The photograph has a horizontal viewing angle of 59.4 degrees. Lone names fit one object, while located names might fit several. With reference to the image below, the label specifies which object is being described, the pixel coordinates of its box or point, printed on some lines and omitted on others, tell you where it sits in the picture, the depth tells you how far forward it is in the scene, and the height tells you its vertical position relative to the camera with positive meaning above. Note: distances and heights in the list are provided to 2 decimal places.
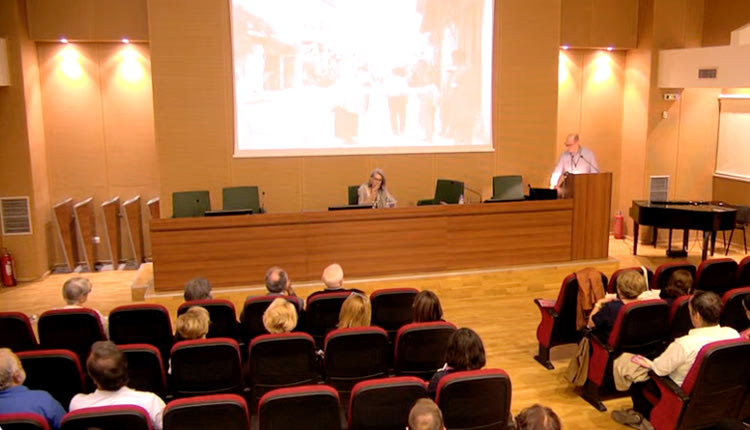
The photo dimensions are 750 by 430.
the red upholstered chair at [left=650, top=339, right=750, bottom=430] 3.87 -1.60
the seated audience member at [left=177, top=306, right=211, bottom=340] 4.11 -1.20
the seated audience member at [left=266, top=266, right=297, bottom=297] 5.12 -1.16
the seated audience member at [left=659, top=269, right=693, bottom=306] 5.00 -1.20
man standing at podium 8.84 -0.44
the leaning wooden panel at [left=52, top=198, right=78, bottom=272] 9.28 -1.34
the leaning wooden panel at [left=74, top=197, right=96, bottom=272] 9.33 -1.36
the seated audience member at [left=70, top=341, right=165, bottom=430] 3.34 -1.30
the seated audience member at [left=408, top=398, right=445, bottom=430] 2.70 -1.18
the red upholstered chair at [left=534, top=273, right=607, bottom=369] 5.32 -1.60
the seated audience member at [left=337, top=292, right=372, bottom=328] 4.38 -1.21
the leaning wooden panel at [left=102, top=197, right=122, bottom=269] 9.48 -1.36
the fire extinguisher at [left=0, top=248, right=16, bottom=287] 8.68 -1.78
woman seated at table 8.24 -0.79
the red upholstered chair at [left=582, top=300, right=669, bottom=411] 4.52 -1.48
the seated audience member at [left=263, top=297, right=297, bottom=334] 4.23 -1.19
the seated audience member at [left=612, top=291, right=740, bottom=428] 4.03 -1.29
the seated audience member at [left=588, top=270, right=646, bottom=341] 4.69 -1.25
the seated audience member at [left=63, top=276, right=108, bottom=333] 4.88 -1.17
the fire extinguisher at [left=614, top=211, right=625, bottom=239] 11.04 -1.61
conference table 7.17 -1.26
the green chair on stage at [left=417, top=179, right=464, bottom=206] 8.64 -0.84
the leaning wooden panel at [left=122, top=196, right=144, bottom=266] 9.50 -1.35
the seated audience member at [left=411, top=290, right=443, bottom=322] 4.49 -1.21
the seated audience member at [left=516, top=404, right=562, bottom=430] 2.66 -1.17
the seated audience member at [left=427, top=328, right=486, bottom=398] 3.62 -1.23
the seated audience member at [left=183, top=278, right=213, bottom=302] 4.96 -1.19
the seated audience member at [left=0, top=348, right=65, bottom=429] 3.27 -1.32
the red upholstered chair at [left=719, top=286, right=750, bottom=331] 4.89 -1.34
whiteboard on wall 10.04 -0.18
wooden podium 8.12 -1.03
